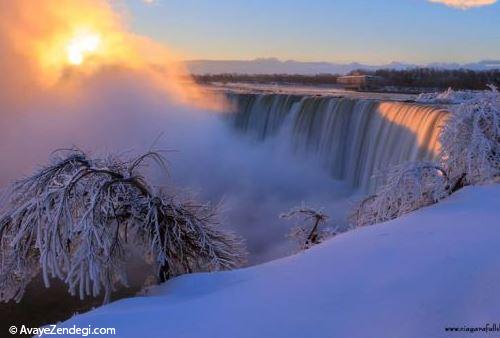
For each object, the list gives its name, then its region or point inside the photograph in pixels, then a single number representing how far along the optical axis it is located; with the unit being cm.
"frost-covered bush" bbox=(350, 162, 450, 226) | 772
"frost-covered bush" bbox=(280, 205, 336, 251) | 1037
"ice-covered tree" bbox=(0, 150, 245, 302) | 680
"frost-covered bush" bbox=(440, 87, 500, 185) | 780
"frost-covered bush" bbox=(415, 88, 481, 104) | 1644
